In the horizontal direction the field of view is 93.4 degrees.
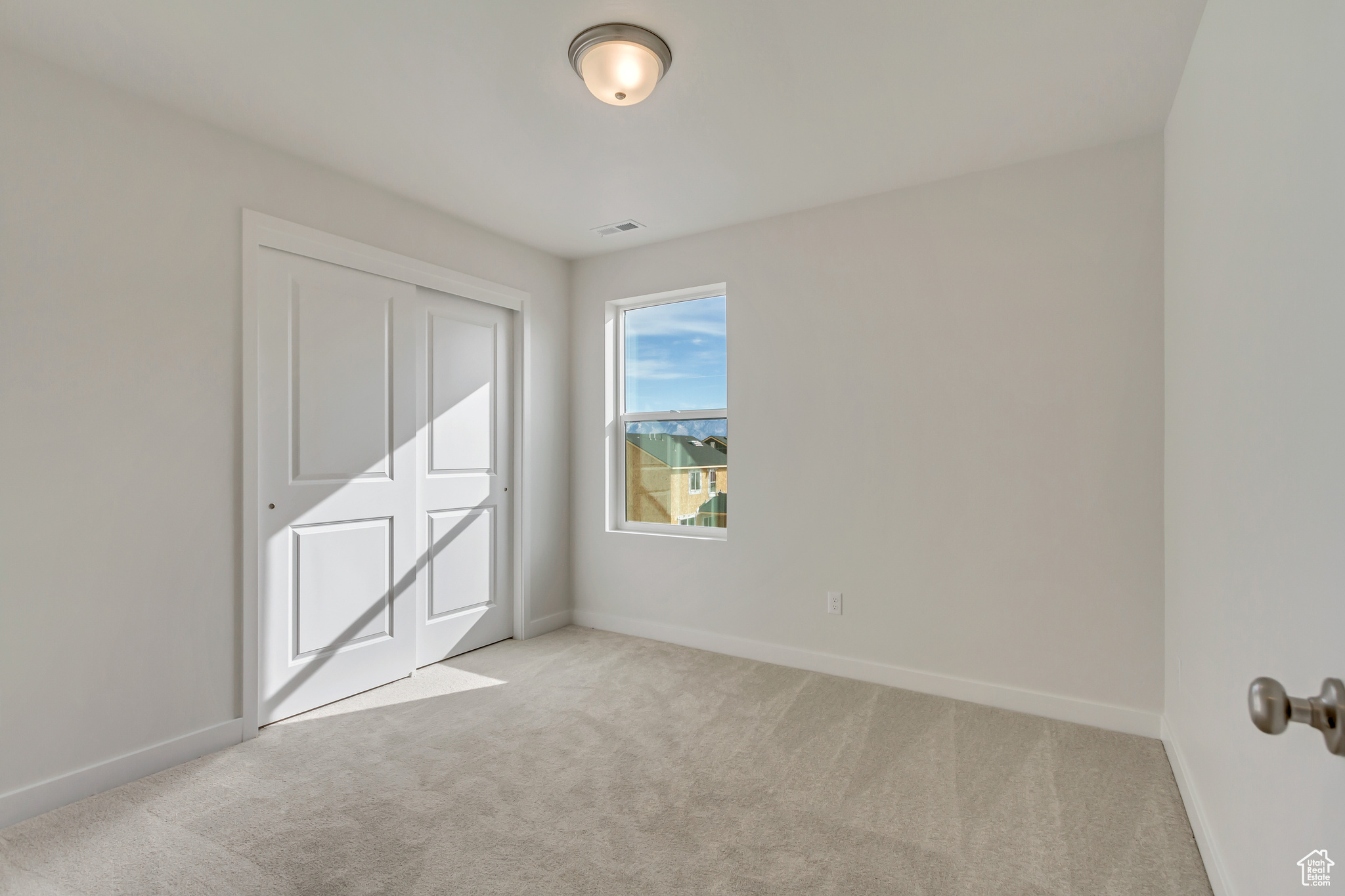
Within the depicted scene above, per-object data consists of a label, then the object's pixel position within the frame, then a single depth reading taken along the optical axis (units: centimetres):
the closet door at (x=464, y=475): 367
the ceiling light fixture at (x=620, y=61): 206
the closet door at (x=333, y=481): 289
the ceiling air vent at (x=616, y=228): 384
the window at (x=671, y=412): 409
